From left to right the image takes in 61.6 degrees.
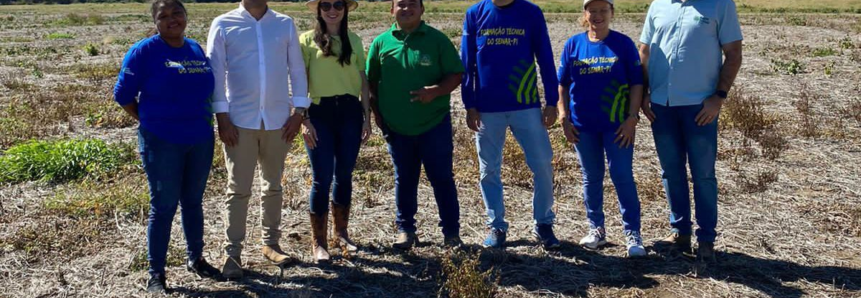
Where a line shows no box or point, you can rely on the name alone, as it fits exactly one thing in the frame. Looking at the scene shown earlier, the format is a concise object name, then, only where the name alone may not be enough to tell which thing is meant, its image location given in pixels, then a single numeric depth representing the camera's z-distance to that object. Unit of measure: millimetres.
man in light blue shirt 4797
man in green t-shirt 5023
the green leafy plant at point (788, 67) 14044
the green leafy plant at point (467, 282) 4516
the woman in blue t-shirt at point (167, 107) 4355
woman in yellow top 4867
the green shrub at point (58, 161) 7504
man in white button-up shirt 4641
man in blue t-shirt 5090
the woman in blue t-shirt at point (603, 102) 5043
